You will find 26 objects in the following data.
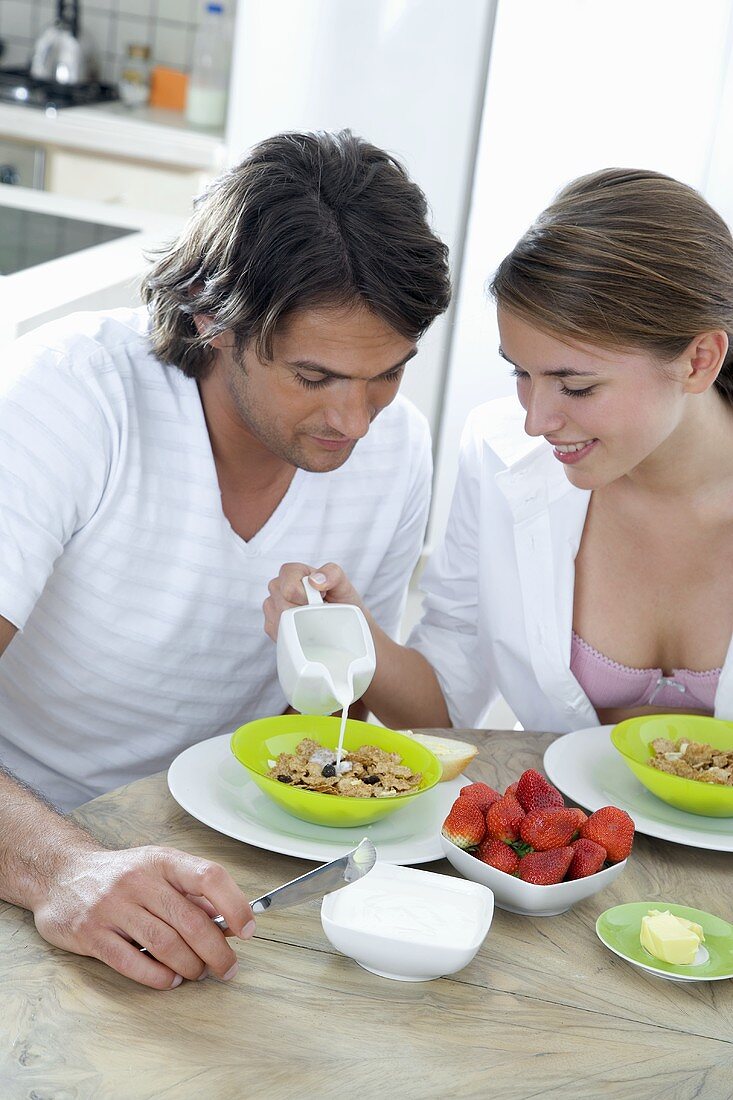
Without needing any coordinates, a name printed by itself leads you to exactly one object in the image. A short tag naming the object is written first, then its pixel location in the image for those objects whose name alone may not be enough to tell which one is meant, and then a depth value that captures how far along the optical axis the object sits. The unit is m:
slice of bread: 1.28
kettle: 4.30
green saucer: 0.99
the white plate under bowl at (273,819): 1.10
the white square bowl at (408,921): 0.94
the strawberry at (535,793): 1.11
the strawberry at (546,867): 1.03
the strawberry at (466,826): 1.06
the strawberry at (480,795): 1.08
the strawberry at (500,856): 1.05
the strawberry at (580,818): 1.07
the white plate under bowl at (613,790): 1.22
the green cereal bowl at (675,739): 1.23
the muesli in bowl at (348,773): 1.15
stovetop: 4.05
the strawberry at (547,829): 1.05
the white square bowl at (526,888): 1.03
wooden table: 0.84
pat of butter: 1.00
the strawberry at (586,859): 1.04
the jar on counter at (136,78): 4.44
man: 1.38
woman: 1.37
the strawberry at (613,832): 1.06
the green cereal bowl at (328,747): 1.12
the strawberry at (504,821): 1.06
